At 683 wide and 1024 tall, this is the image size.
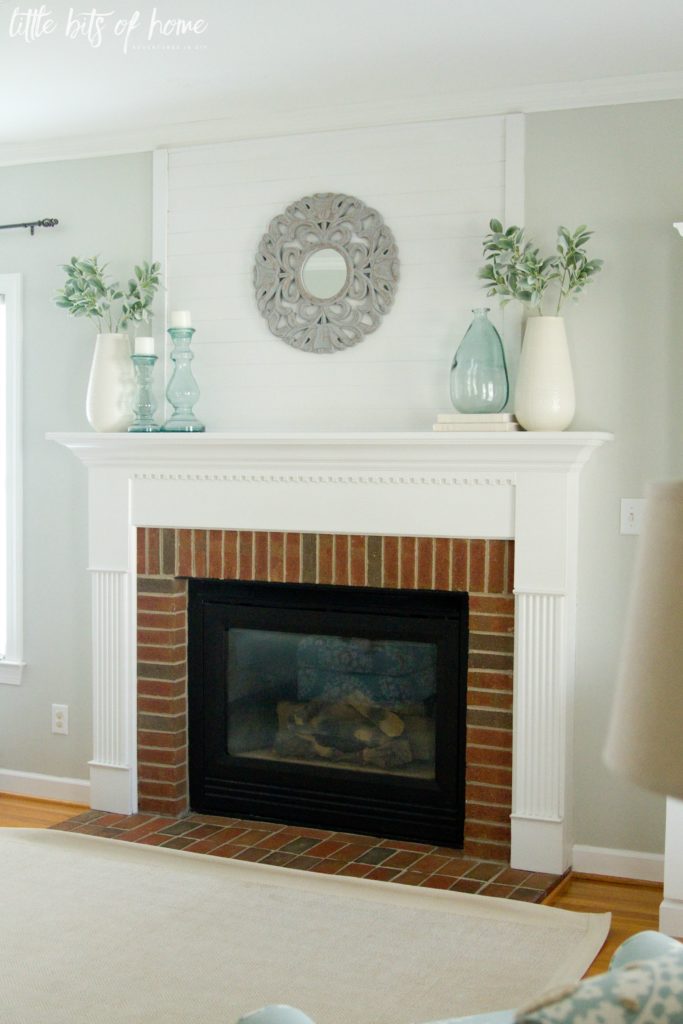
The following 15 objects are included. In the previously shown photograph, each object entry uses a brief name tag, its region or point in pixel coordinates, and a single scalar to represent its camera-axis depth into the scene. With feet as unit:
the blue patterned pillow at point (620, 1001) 3.66
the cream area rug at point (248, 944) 9.02
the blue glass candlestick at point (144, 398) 13.19
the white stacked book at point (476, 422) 11.54
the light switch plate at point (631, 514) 11.61
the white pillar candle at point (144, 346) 13.00
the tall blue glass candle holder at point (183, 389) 12.97
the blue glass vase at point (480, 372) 11.69
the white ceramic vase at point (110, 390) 13.39
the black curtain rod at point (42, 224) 14.12
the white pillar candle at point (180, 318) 12.92
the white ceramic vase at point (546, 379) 11.41
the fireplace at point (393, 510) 11.62
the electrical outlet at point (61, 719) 14.53
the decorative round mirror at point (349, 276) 12.47
